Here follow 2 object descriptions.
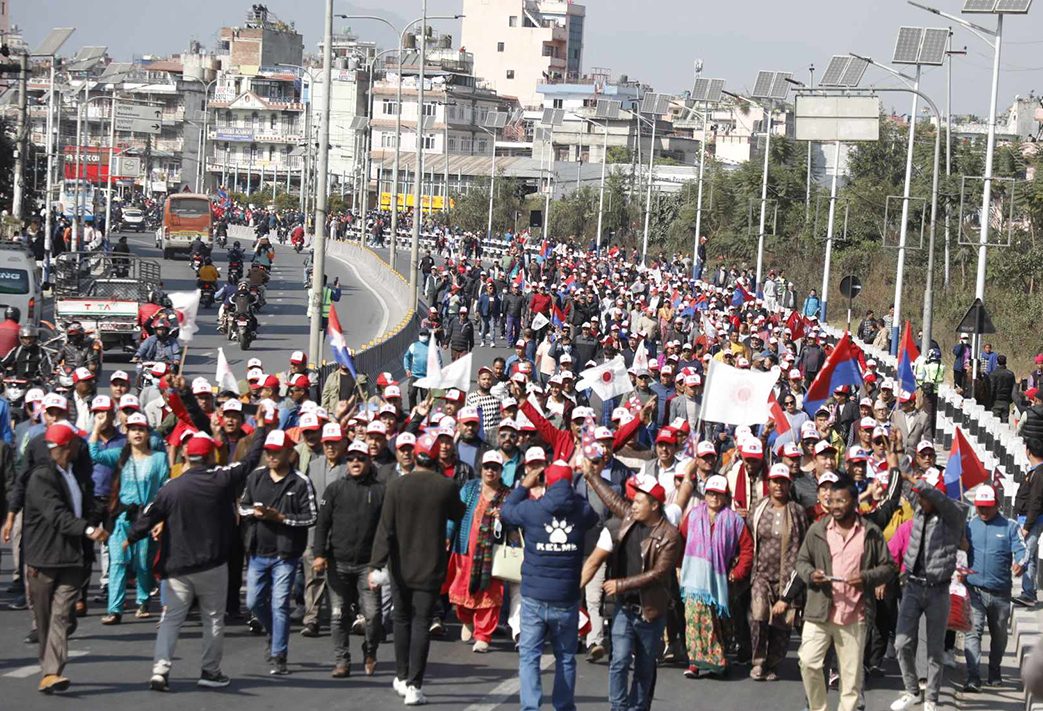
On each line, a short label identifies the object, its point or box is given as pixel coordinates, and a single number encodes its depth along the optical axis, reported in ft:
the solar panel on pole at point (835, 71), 207.92
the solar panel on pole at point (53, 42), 190.57
